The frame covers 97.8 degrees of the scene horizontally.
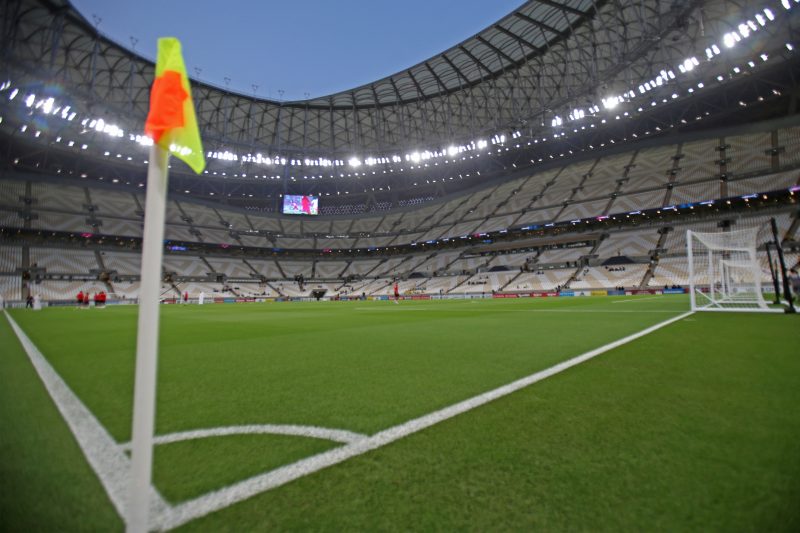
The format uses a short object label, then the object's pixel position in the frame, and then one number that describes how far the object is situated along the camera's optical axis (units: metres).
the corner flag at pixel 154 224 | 1.01
